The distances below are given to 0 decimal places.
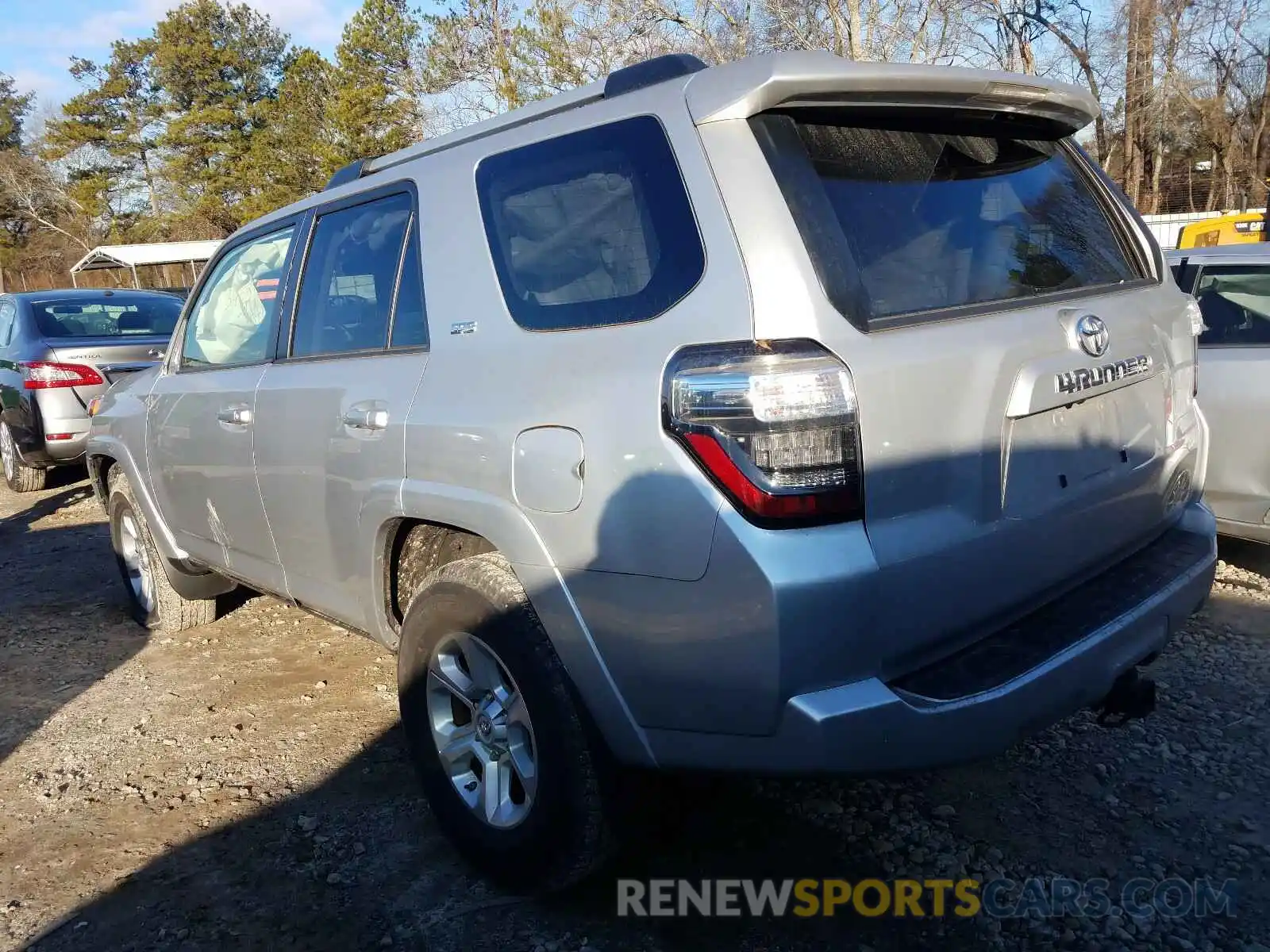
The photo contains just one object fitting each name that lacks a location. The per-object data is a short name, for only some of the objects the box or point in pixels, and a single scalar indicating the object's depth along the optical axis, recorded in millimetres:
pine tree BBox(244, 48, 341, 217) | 31500
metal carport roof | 25500
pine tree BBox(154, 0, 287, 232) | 39188
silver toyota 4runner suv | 1888
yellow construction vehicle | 14289
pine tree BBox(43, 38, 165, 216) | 43375
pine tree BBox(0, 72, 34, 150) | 49562
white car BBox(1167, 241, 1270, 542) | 4371
